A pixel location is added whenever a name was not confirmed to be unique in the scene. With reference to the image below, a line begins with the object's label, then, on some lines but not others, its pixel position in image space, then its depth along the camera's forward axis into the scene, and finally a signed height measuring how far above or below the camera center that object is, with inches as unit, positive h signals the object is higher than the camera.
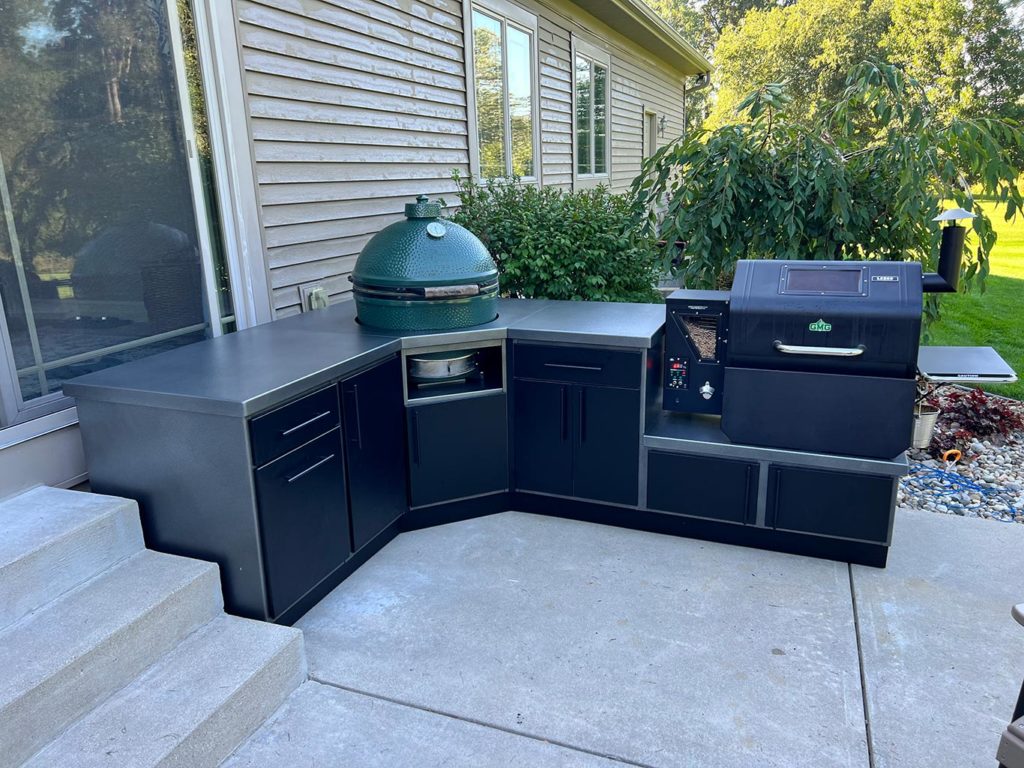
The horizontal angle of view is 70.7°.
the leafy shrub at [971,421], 169.3 -56.8
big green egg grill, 122.5 -13.0
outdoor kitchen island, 92.2 -37.7
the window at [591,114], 349.6 +39.9
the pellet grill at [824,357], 105.0 -24.5
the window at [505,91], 243.3 +36.9
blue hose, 144.2 -60.4
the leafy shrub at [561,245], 185.9 -12.6
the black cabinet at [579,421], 121.7 -38.1
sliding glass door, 95.4 +1.9
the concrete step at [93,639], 68.5 -43.9
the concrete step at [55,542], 79.7 -38.1
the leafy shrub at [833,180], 157.6 +1.9
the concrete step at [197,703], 69.1 -50.1
